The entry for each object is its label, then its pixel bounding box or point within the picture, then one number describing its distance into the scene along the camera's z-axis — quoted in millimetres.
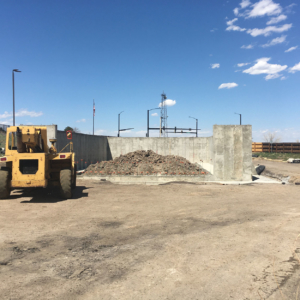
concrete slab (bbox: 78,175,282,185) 18781
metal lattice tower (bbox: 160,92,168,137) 52562
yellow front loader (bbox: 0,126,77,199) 10805
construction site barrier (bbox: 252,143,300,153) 61962
